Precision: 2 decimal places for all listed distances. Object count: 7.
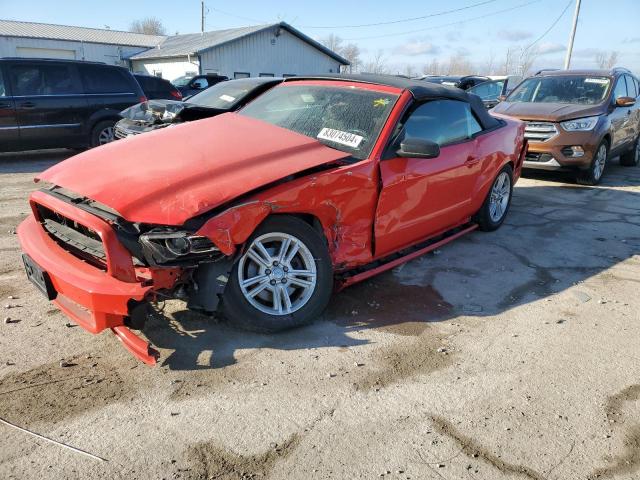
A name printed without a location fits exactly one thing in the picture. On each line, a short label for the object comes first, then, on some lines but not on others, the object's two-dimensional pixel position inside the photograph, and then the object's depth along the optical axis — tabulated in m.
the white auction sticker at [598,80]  8.59
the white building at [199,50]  27.91
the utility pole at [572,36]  24.73
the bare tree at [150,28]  80.71
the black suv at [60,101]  8.48
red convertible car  2.71
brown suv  7.82
